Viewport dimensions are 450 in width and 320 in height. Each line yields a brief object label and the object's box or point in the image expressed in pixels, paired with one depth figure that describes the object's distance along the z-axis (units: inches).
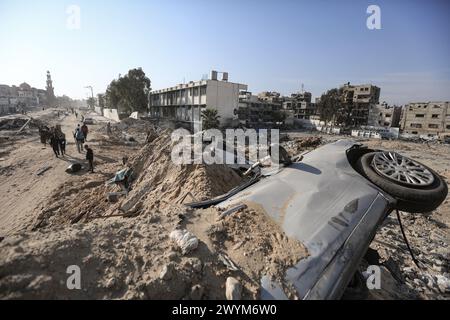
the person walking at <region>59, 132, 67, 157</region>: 527.0
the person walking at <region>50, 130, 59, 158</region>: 516.1
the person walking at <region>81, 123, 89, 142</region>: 650.8
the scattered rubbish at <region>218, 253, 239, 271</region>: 85.9
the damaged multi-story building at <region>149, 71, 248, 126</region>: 1428.4
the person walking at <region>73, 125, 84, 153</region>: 553.0
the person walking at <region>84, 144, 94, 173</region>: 408.0
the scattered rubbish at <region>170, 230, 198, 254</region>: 91.3
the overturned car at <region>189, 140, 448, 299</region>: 84.0
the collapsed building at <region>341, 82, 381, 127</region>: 2174.0
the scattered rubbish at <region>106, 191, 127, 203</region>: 274.1
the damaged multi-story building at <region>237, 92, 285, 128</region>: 1957.4
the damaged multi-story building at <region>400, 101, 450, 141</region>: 1669.5
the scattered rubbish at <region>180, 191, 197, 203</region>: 193.9
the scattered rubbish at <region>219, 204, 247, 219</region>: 112.8
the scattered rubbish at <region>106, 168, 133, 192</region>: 296.2
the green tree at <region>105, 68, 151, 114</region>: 1679.4
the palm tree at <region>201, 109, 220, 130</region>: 1320.1
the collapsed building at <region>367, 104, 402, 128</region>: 2031.3
